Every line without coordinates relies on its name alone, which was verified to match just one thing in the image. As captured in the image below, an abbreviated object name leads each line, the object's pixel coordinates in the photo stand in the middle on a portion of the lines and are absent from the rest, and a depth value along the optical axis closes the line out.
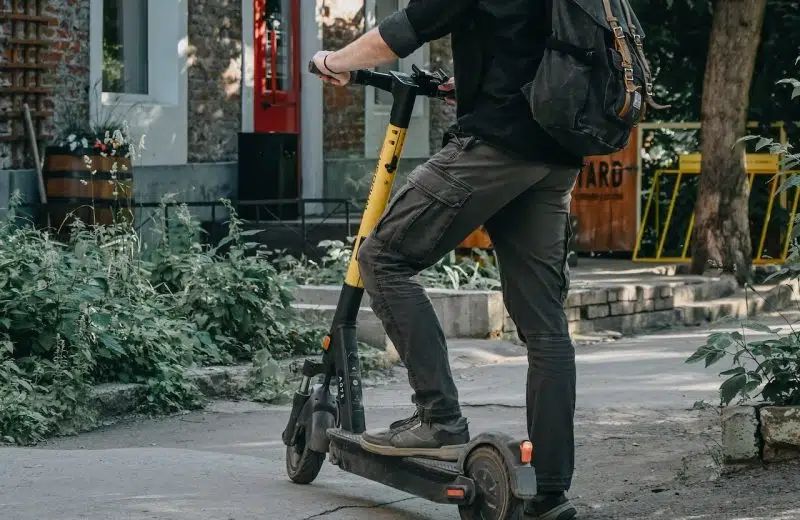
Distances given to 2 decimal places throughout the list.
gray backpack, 6.52
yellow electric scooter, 6.52
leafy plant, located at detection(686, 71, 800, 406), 8.39
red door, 22.76
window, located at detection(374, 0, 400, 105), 25.68
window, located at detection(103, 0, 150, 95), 20.13
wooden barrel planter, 17.58
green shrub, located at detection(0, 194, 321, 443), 10.42
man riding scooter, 6.76
